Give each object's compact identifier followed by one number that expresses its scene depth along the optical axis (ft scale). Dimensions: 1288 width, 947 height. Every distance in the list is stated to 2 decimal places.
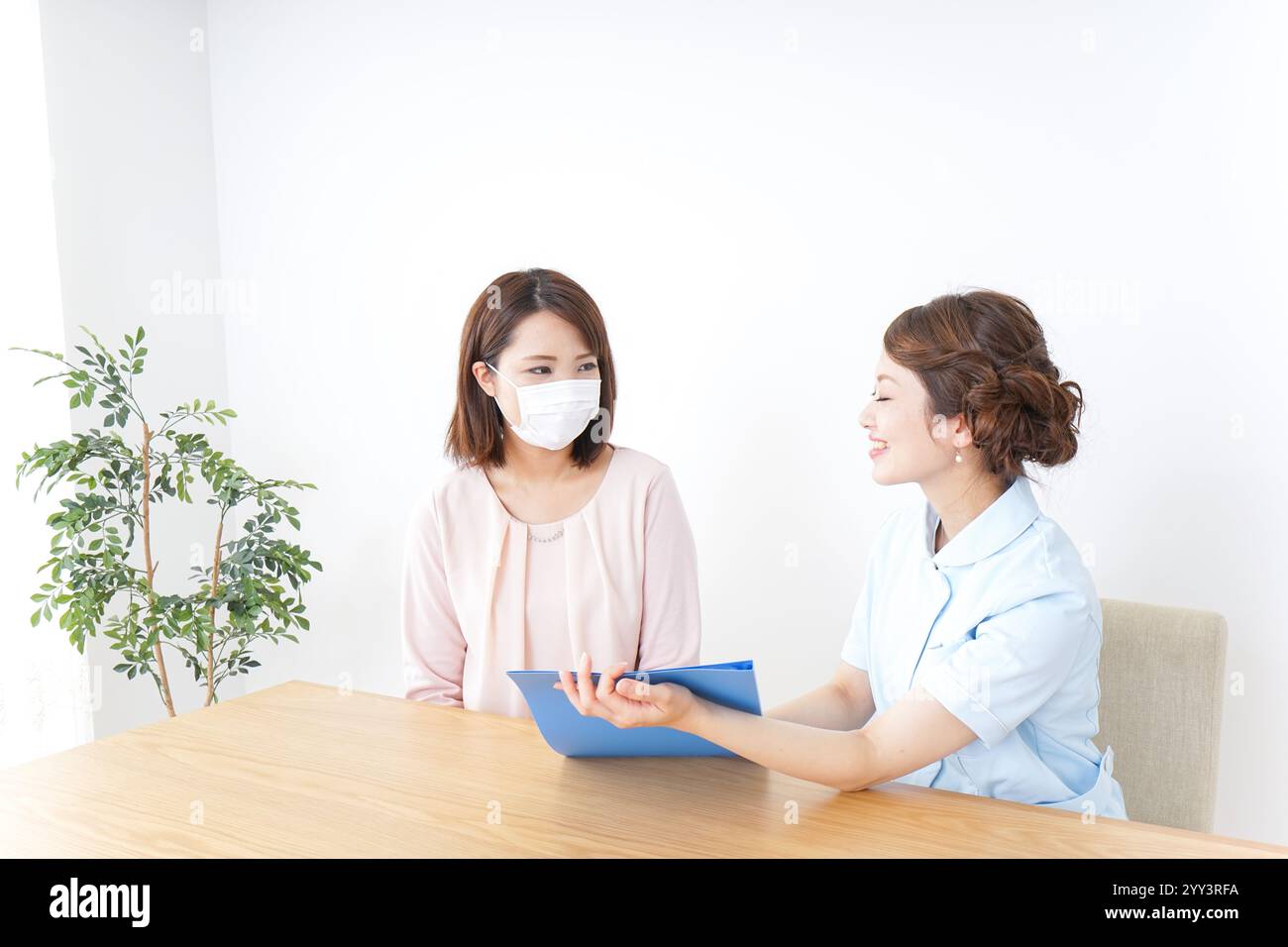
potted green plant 9.00
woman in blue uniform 4.21
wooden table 3.78
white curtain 9.89
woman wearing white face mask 6.65
